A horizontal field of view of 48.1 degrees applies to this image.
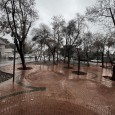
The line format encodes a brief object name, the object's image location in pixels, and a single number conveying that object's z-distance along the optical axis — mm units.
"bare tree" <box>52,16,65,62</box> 22941
